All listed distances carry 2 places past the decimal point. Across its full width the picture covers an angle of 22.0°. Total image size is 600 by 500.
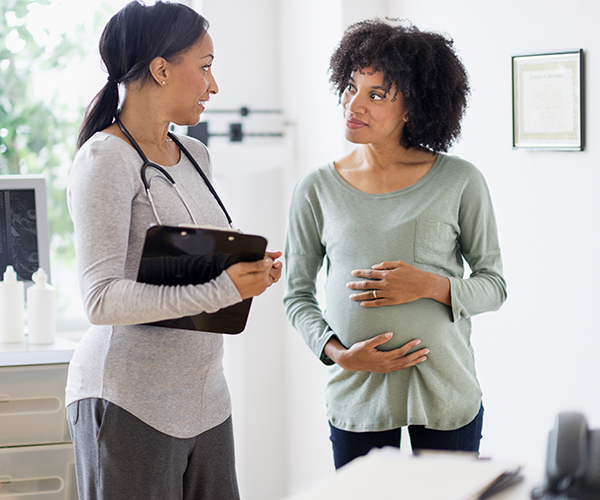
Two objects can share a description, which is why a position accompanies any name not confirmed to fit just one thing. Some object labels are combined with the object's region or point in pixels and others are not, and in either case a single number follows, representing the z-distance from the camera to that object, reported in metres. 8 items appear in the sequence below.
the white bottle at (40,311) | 3.76
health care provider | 3.03
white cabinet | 3.66
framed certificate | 3.58
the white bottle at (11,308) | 3.76
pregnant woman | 3.28
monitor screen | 3.83
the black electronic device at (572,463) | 2.29
